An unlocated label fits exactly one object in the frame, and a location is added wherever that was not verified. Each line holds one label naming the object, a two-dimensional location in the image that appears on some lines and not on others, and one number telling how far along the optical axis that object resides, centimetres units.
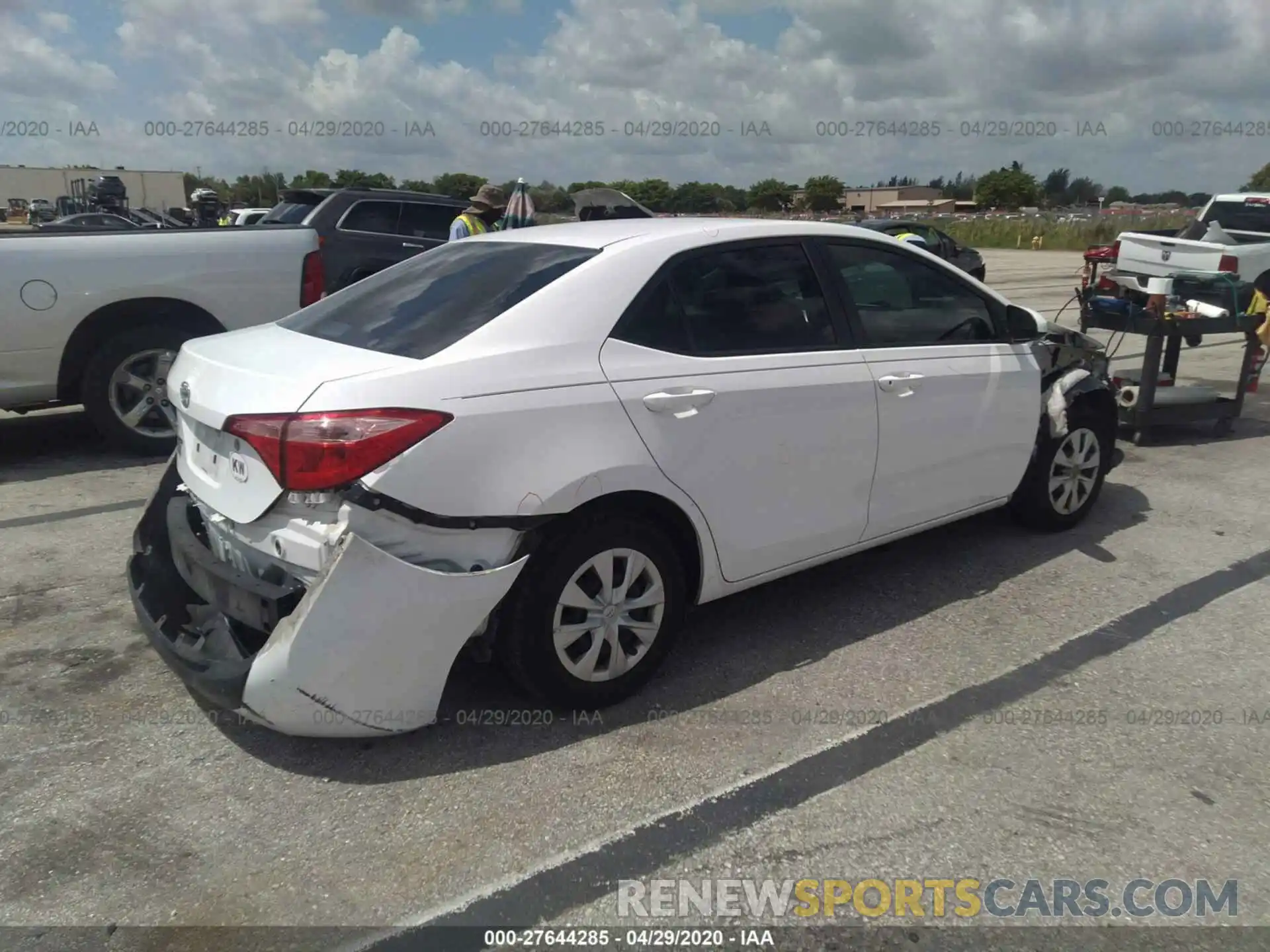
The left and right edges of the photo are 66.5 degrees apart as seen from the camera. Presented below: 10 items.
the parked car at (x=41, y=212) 3594
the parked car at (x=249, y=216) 1941
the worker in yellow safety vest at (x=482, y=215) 762
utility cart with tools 687
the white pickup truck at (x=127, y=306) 603
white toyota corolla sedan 280
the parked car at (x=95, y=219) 1931
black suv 896
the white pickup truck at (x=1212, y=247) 831
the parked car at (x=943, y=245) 1641
